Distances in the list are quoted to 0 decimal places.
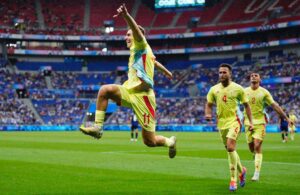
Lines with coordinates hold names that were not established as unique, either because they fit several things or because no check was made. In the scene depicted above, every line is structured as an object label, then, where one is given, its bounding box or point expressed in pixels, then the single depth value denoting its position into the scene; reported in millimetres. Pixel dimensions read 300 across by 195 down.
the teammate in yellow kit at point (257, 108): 14758
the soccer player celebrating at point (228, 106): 12203
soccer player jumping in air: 10484
